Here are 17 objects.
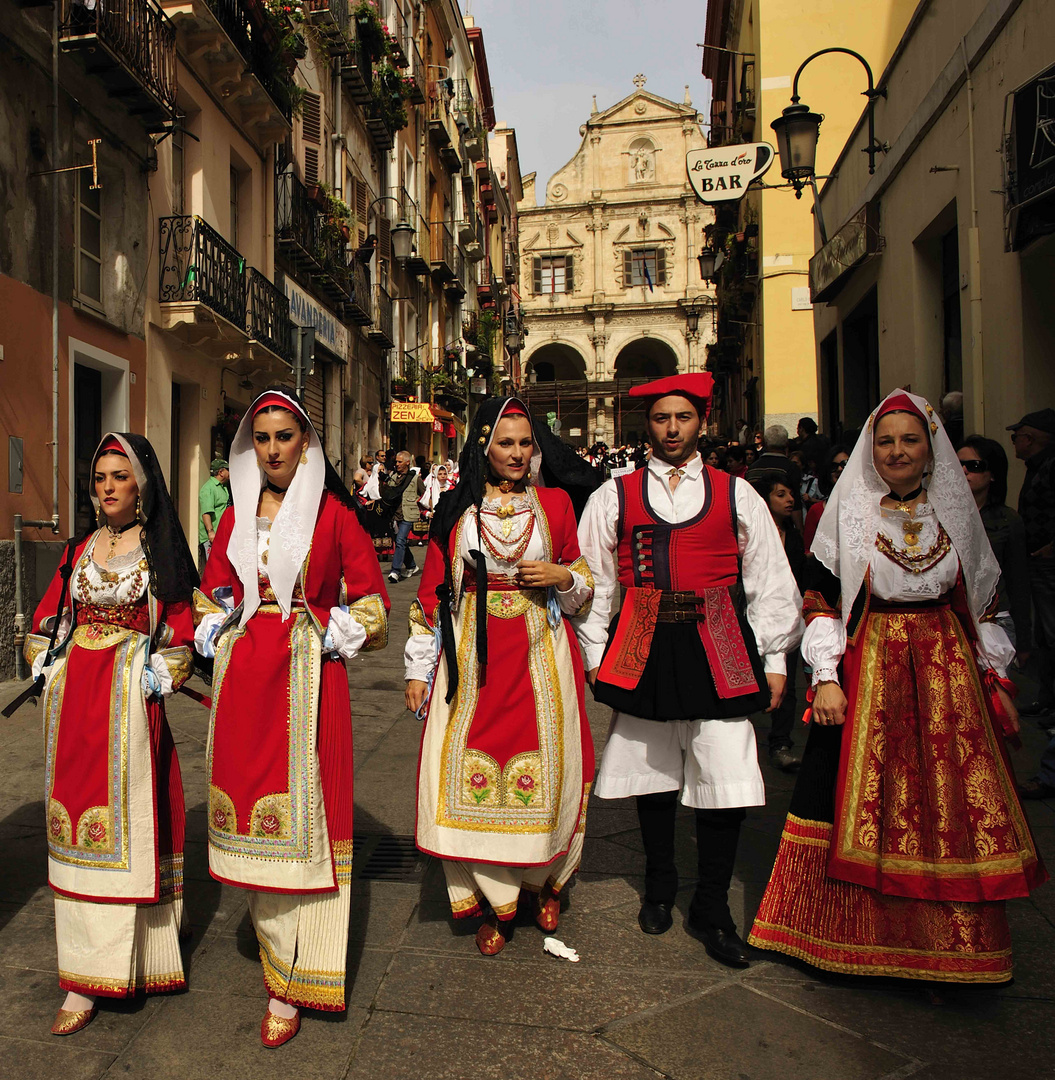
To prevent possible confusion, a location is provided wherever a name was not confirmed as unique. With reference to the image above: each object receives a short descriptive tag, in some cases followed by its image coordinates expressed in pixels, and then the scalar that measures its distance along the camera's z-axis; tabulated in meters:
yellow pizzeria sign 23.44
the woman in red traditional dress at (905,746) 2.96
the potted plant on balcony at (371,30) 19.34
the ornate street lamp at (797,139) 10.56
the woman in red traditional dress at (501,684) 3.30
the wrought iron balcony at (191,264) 11.34
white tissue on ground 3.22
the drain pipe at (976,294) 8.44
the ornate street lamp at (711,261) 21.58
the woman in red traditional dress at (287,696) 2.87
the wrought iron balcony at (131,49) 8.72
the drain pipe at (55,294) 8.48
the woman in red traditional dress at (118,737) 2.91
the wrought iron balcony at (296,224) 15.34
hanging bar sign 12.74
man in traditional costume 3.28
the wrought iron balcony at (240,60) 11.62
